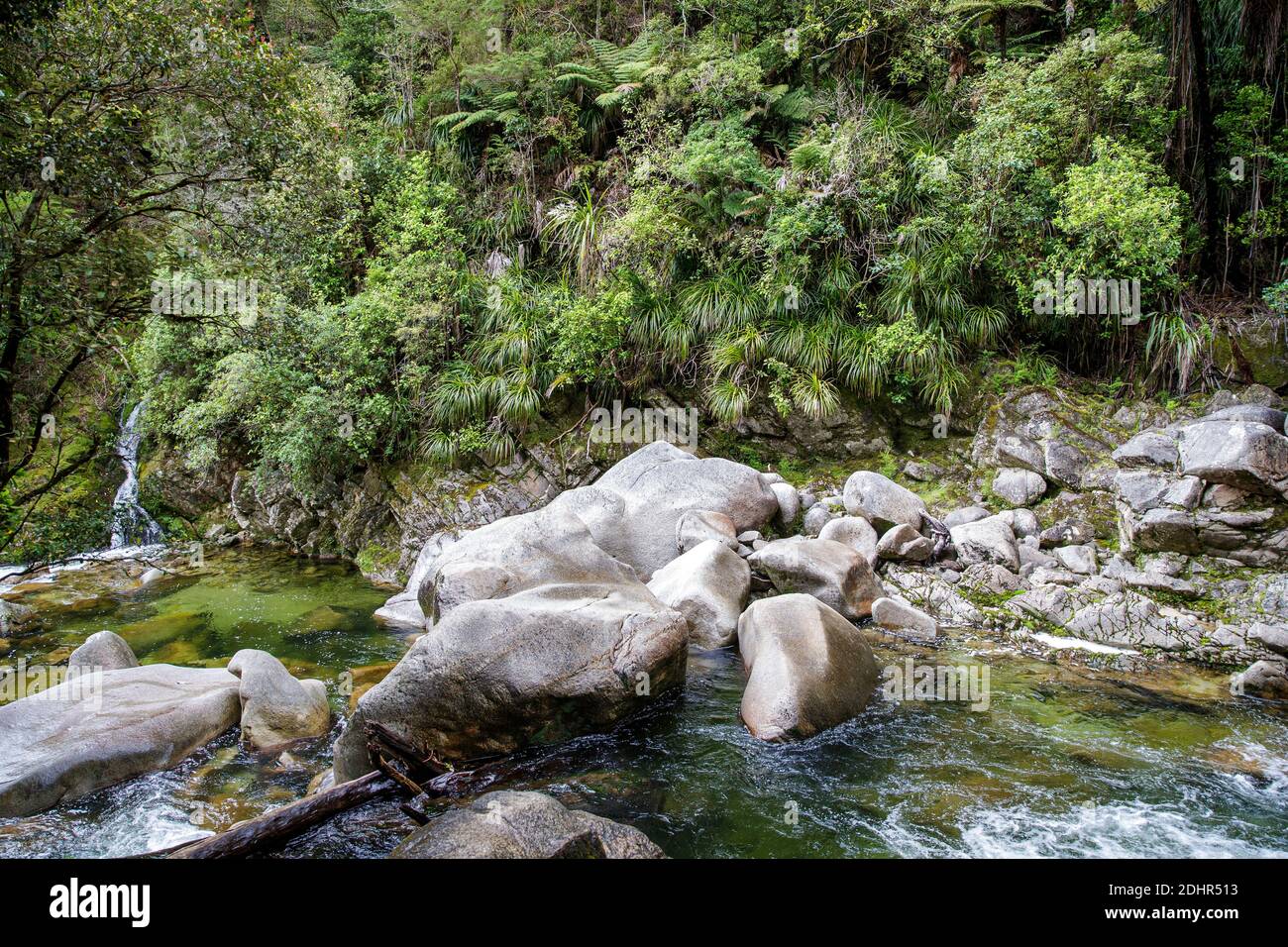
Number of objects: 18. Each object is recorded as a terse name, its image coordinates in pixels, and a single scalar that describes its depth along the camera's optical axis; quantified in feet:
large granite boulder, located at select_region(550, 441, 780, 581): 30.19
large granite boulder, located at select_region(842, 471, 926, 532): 30.12
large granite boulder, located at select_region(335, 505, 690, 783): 16.98
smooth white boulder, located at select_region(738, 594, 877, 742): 18.34
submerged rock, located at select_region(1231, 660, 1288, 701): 19.79
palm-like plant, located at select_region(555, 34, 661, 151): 42.91
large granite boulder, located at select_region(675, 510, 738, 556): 29.17
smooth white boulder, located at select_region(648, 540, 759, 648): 24.88
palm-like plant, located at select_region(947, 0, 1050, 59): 35.27
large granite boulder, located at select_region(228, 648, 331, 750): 19.10
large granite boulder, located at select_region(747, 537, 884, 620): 26.55
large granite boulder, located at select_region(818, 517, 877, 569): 29.43
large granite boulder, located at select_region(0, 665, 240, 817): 15.74
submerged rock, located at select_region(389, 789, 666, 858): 11.51
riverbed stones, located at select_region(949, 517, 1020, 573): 27.48
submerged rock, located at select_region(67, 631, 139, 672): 21.38
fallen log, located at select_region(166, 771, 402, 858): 12.69
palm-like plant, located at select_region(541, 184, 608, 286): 41.39
